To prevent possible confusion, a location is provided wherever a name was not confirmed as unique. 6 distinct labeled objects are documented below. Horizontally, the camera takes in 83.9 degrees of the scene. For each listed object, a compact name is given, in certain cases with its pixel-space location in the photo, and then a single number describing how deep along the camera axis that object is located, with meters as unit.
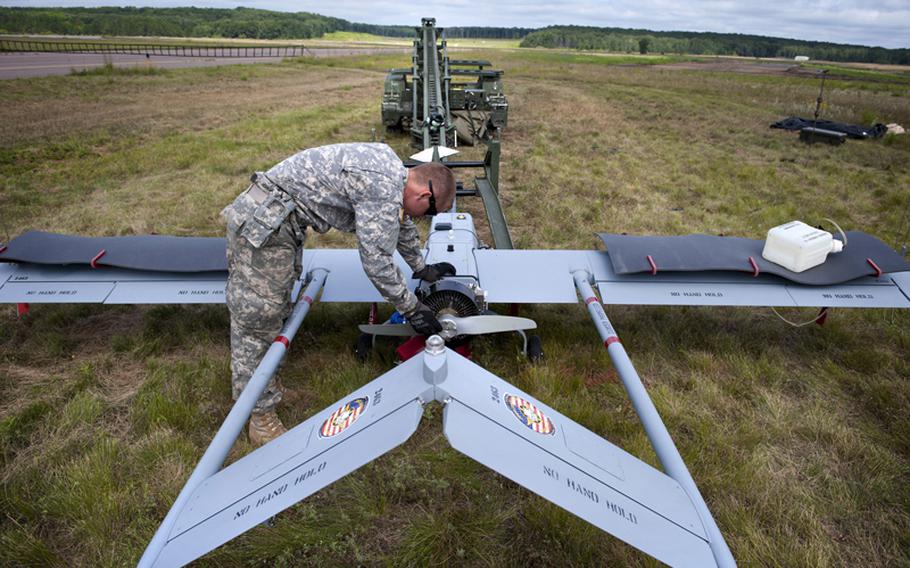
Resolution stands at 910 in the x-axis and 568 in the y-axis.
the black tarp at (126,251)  4.59
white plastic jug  4.56
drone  1.86
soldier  3.54
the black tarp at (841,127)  16.11
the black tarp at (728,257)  4.62
